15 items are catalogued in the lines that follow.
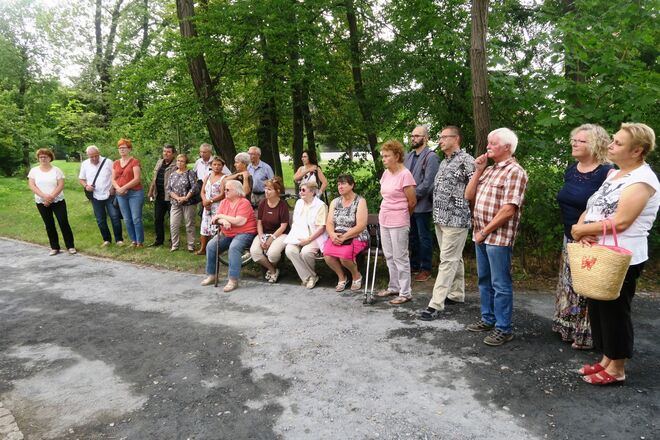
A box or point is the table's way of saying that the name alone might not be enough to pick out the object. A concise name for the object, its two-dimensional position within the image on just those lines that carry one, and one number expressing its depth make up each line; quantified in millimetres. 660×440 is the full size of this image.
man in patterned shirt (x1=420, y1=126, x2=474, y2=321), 4582
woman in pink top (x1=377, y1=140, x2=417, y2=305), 5148
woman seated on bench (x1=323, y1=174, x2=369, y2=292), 5676
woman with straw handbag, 2990
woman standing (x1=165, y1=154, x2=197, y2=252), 8031
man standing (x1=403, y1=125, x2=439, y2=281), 5645
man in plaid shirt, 3795
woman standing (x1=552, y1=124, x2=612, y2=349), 3582
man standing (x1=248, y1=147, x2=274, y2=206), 7719
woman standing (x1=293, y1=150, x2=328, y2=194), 7535
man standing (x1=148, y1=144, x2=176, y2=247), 8352
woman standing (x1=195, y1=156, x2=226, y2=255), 7441
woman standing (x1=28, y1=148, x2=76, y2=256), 7902
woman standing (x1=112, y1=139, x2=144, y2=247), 8133
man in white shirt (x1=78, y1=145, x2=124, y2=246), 8250
